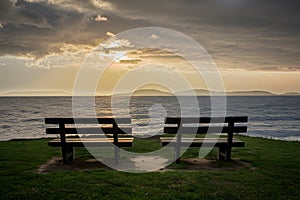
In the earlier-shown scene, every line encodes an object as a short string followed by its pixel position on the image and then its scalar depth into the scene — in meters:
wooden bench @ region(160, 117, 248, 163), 7.83
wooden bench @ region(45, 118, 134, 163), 7.54
